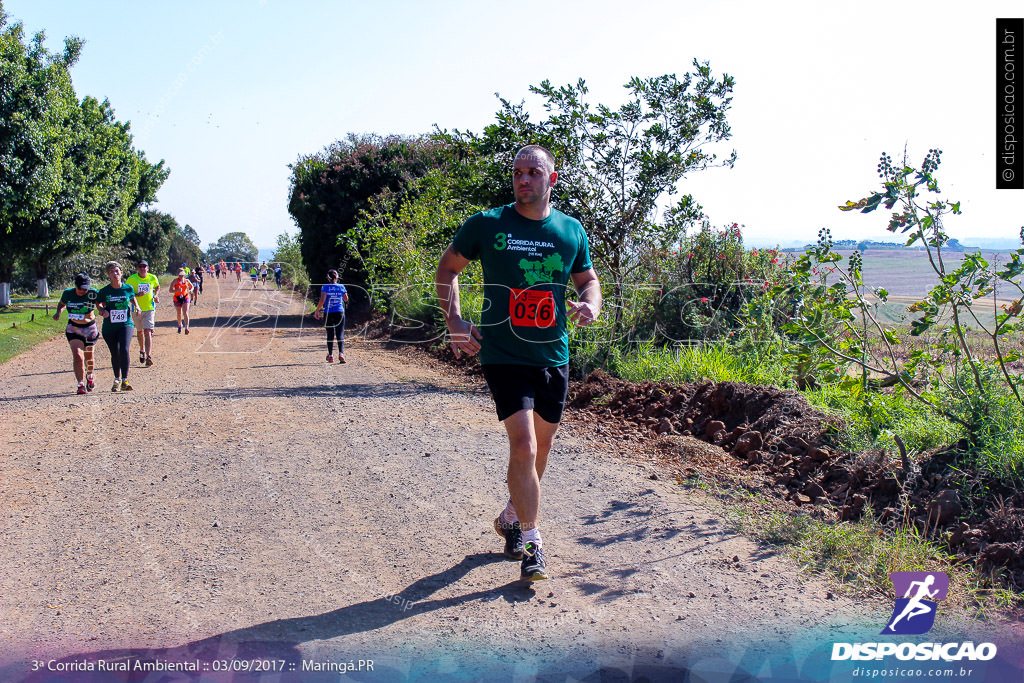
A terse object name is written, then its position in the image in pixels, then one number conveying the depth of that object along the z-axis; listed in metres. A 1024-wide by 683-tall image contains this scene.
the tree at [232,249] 101.35
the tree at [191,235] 99.93
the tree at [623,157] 11.02
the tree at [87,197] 25.58
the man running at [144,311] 14.18
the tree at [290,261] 42.18
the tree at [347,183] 24.33
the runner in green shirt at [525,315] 4.12
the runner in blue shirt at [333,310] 14.39
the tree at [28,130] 21.88
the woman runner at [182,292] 20.17
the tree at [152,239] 51.19
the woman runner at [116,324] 11.01
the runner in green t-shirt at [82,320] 10.89
